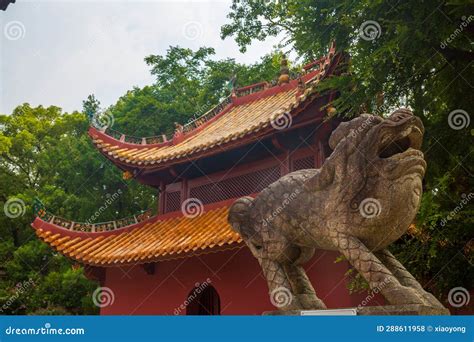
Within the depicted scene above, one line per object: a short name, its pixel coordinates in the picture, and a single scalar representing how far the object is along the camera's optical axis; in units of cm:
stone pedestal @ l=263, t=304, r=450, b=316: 335
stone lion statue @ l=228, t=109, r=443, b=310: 368
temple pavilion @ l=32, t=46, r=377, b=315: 805
